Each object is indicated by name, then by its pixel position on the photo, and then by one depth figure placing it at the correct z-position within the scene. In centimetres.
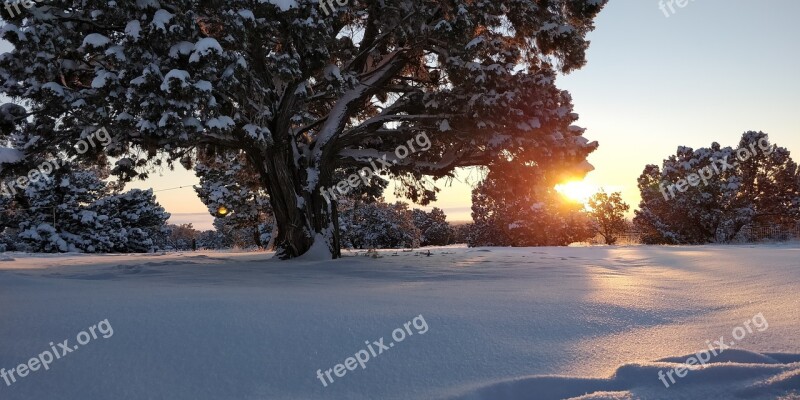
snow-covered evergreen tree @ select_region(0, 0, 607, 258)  723
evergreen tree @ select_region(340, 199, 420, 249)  4903
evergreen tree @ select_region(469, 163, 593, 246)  4122
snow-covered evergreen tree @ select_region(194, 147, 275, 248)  2981
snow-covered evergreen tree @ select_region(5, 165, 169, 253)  3056
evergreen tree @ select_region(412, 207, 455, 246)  6297
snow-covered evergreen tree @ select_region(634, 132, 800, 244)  3381
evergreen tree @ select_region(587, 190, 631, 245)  4150
